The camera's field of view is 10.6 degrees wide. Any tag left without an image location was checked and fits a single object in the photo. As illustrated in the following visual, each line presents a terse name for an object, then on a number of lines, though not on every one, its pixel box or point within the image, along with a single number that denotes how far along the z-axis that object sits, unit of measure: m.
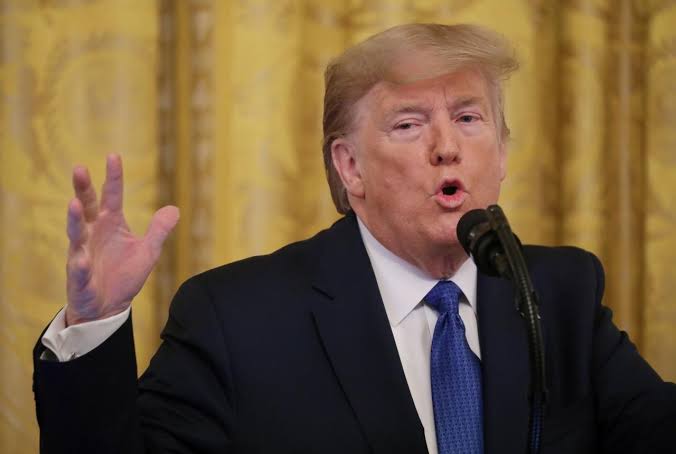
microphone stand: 3.59
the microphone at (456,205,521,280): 3.62
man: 3.87
